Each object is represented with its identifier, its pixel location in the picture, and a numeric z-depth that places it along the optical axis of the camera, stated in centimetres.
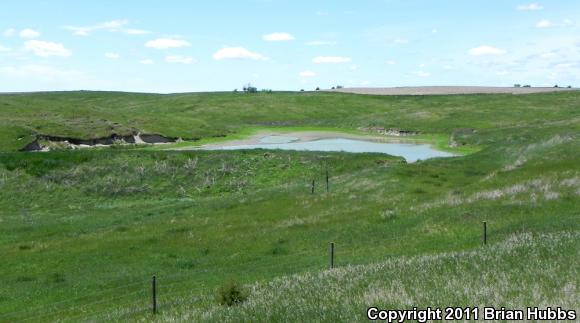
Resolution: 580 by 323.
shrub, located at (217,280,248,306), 1538
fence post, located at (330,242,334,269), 2131
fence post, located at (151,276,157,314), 1800
